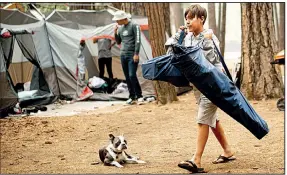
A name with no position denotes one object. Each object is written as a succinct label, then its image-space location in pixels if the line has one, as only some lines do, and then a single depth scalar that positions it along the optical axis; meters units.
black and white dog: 5.89
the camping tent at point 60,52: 13.48
